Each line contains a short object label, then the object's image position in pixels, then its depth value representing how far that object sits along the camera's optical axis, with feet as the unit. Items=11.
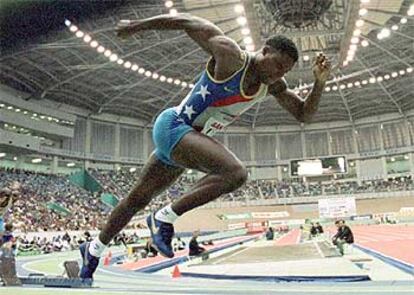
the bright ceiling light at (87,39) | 94.62
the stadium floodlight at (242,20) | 87.10
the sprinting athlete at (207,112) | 9.78
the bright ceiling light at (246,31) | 90.11
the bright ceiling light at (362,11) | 82.12
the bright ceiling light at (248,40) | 93.06
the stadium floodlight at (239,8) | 82.82
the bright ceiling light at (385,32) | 105.81
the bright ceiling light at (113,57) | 107.65
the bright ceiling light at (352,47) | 100.18
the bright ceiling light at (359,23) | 86.53
